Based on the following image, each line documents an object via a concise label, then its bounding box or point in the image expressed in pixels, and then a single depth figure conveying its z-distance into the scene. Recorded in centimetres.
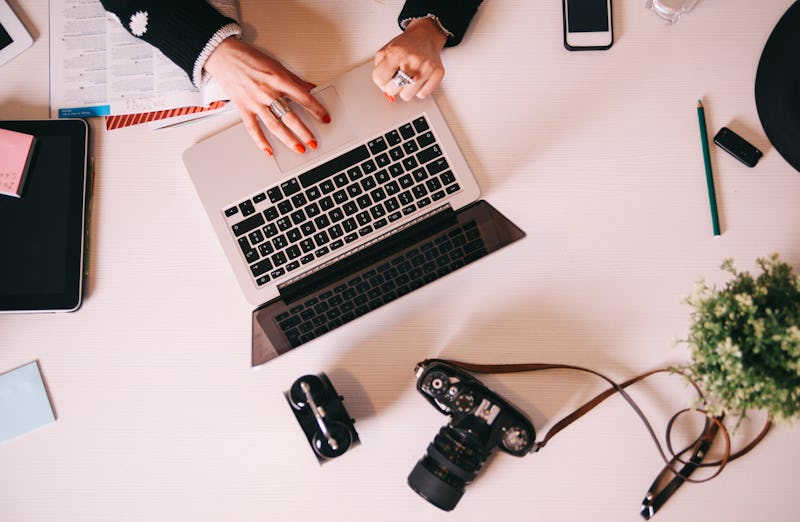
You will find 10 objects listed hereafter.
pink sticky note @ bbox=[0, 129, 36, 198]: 76
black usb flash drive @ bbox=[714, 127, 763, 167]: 75
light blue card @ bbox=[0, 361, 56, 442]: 78
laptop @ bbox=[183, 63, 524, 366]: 75
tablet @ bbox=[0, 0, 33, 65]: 80
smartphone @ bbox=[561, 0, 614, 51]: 78
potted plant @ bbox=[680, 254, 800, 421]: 58
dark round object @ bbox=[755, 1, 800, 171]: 75
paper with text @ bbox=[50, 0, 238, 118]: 80
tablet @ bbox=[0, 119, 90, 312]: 76
